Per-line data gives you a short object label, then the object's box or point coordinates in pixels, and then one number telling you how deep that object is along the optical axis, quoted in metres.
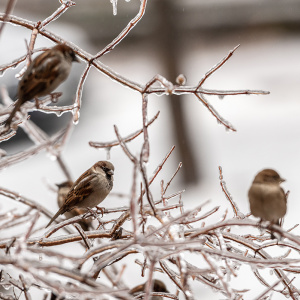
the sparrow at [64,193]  7.67
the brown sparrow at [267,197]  4.20
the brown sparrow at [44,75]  3.76
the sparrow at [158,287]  5.49
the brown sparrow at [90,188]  5.62
